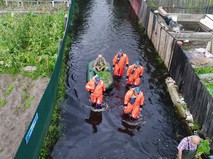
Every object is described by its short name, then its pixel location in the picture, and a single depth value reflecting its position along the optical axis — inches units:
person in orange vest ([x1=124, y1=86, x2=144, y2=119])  321.2
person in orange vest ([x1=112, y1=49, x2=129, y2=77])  412.3
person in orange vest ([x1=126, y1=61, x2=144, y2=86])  385.5
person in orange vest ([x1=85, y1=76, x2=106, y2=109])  334.2
